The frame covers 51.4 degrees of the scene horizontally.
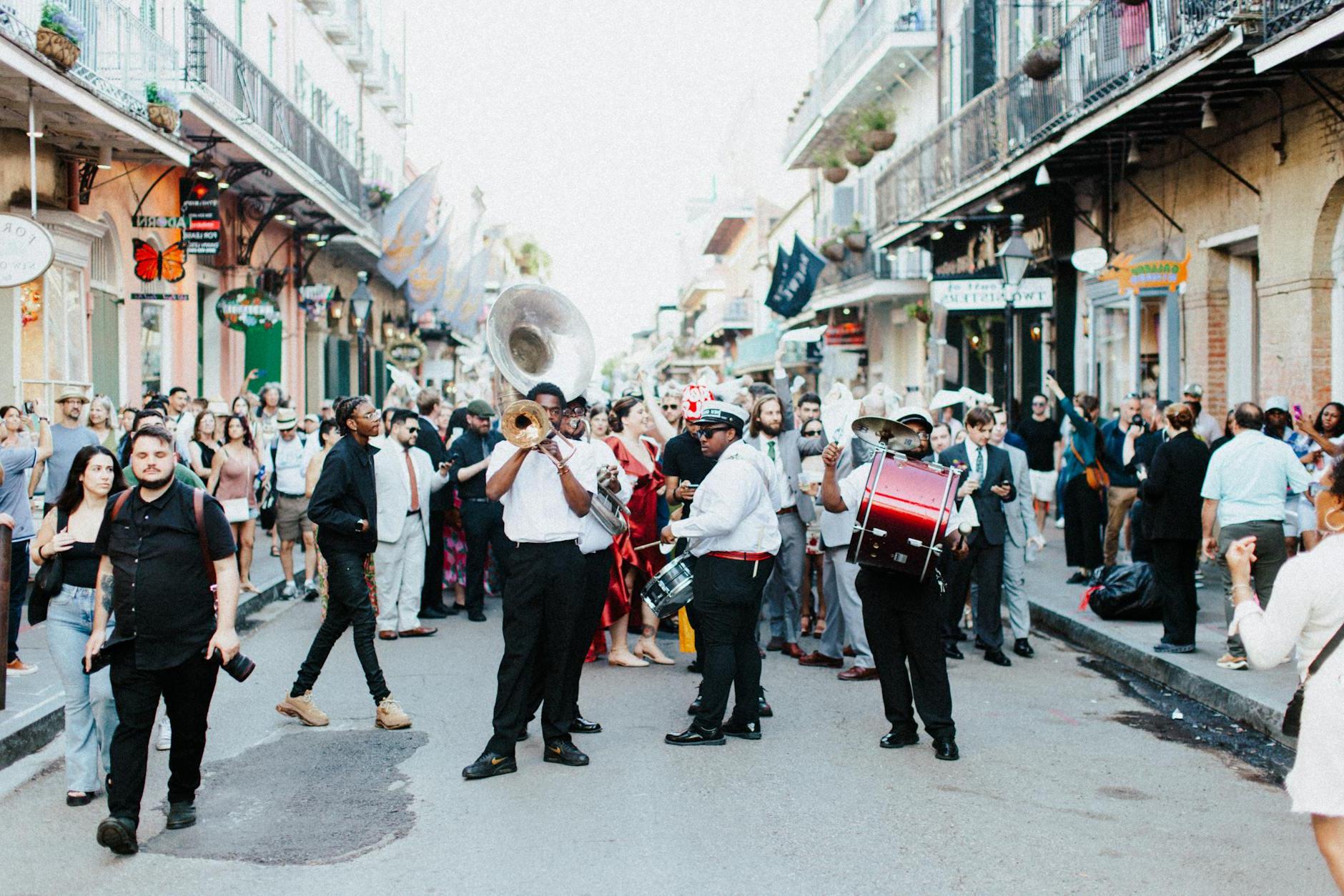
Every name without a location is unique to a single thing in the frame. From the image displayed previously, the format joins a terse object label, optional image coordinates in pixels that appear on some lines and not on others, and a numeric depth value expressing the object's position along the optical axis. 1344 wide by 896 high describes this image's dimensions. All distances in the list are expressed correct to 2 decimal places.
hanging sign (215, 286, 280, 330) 19.89
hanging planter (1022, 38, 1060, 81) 16.47
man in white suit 10.66
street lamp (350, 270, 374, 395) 28.84
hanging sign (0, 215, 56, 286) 10.17
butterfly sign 17.34
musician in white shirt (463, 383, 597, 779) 6.70
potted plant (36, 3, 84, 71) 11.62
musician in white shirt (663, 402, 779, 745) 7.27
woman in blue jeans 6.03
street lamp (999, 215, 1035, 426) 15.95
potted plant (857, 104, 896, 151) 26.83
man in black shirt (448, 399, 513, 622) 11.91
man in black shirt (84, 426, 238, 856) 5.56
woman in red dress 9.86
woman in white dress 3.77
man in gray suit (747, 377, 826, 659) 9.59
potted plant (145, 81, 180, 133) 14.67
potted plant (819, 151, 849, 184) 30.66
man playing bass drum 7.13
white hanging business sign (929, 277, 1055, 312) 16.50
